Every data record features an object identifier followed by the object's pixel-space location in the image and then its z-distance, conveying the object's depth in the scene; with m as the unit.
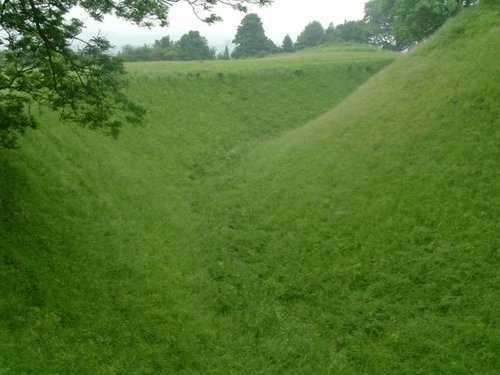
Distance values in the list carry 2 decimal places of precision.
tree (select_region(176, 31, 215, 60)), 72.38
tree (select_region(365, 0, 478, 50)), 43.41
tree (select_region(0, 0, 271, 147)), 12.41
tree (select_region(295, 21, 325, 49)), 88.00
